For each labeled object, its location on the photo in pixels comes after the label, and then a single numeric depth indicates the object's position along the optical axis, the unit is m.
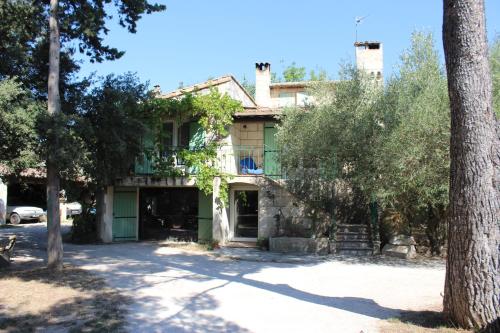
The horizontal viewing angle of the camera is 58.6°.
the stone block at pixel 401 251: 12.89
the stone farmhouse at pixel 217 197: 15.25
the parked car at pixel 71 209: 28.61
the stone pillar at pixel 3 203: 23.73
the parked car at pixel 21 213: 24.69
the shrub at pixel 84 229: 16.31
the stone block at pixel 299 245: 13.84
